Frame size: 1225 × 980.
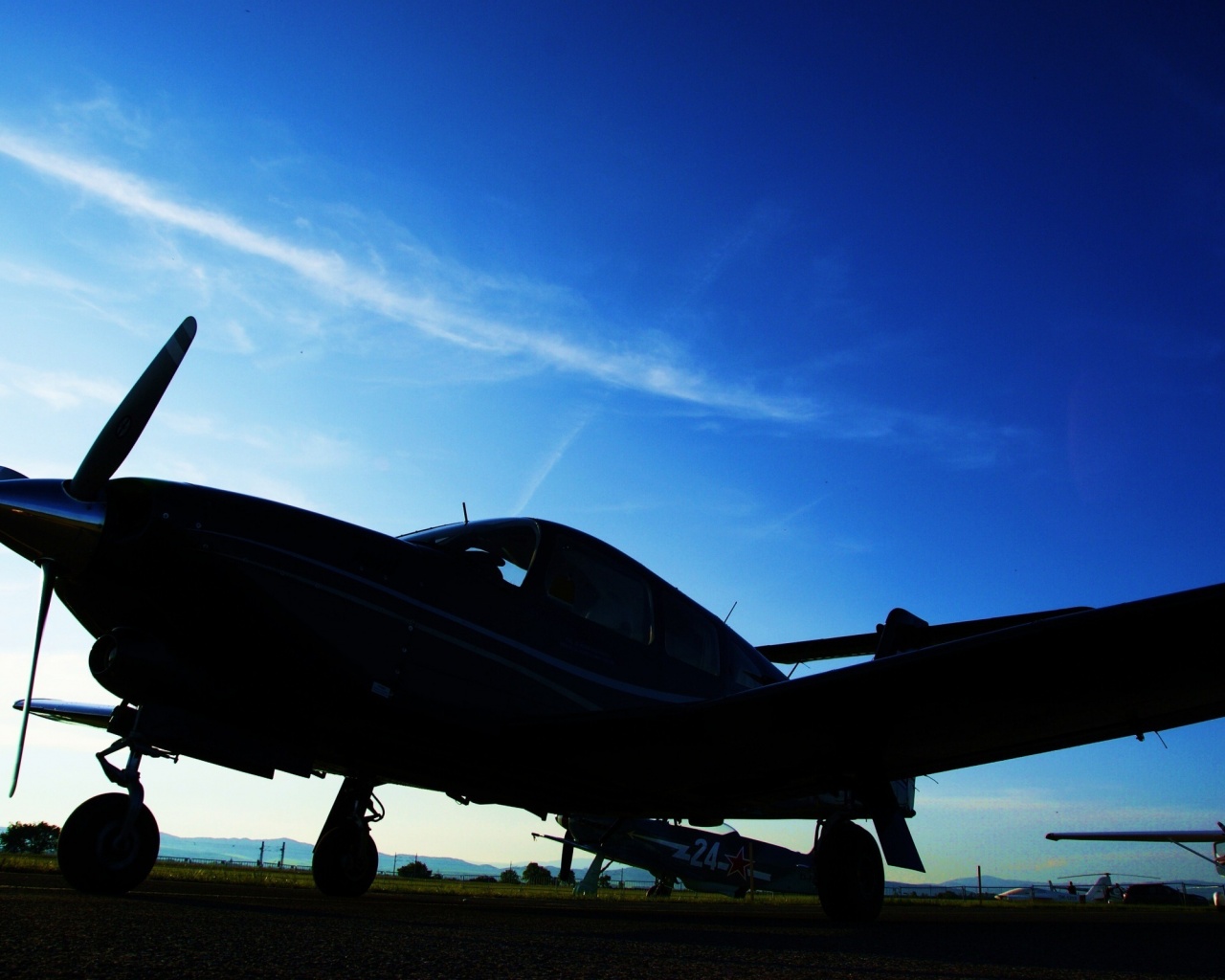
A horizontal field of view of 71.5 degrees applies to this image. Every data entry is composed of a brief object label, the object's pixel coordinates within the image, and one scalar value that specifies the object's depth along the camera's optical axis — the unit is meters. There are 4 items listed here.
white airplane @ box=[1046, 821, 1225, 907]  32.33
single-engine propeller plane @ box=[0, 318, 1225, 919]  4.98
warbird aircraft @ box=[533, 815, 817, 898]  20.12
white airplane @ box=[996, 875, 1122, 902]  55.57
